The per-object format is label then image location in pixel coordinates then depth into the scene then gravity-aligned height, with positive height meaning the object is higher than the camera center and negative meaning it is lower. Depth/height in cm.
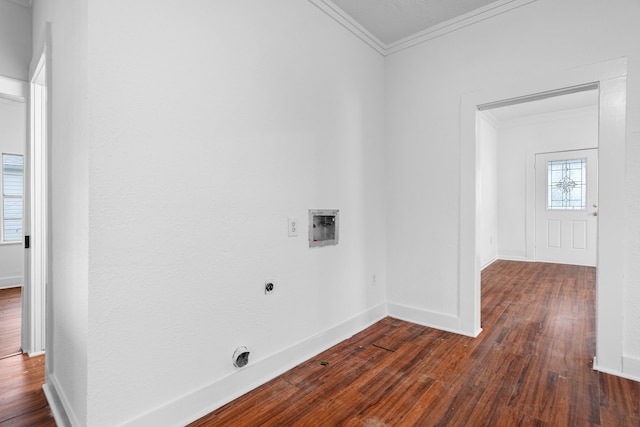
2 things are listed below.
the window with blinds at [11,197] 466 +21
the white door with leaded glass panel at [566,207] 545 +10
